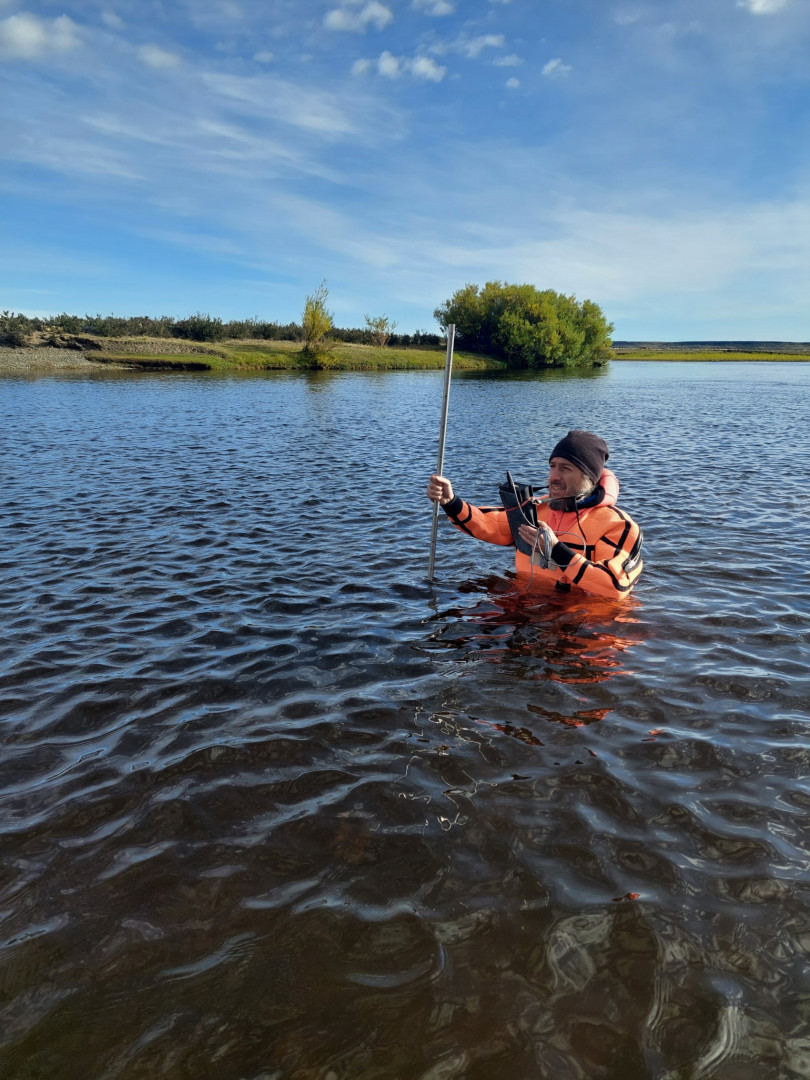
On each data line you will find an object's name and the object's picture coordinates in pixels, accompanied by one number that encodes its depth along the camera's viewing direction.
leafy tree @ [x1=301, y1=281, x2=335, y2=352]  82.25
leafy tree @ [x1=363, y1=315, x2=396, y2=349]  110.81
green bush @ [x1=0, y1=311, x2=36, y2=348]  73.75
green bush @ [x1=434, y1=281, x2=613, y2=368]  110.62
